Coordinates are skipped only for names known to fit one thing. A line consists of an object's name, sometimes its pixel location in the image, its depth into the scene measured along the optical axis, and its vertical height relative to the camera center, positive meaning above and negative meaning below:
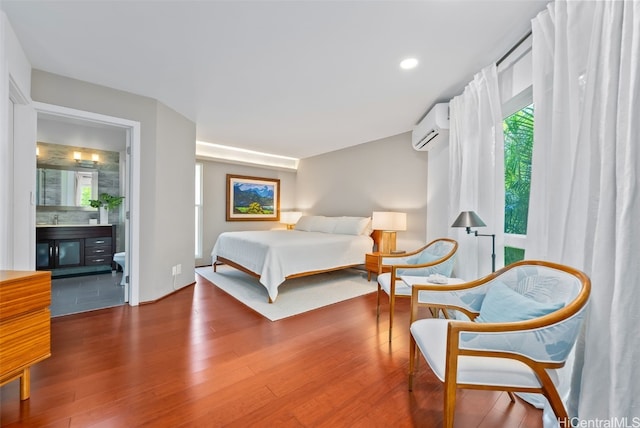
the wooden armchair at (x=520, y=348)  1.14 -0.61
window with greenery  2.20 +0.38
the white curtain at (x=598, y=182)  1.07 +0.17
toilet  3.92 -0.80
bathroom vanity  4.10 -0.72
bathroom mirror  4.40 +0.35
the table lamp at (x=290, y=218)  6.29 -0.19
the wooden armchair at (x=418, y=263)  2.43 -0.56
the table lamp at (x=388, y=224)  4.14 -0.20
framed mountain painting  5.77 +0.27
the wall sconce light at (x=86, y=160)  4.65 +0.86
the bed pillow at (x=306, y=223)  5.51 -0.29
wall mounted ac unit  3.07 +1.11
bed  3.37 -0.61
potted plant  4.56 +0.07
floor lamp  2.12 -0.08
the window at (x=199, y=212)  5.34 -0.08
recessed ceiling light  2.30 +1.38
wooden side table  4.23 -0.87
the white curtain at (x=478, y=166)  2.23 +0.46
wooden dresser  1.37 -0.69
